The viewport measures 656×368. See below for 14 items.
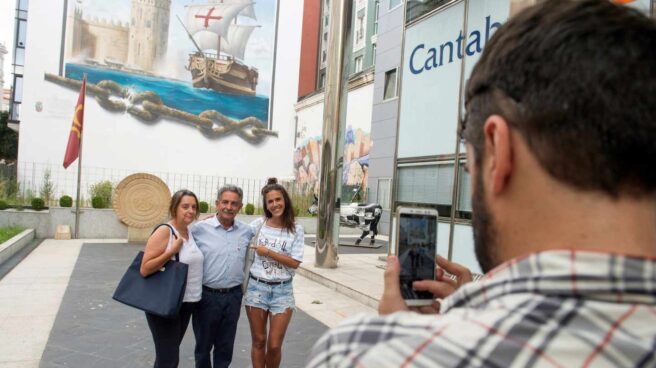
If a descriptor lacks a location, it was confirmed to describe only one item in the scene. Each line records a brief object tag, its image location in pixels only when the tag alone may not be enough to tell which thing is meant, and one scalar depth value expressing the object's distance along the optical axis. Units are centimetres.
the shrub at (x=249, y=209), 1618
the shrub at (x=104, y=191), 1459
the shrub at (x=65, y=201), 1352
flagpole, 1320
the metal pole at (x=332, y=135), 891
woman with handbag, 313
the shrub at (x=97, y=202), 1395
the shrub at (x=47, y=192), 1428
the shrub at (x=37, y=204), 1330
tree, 3569
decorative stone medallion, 1262
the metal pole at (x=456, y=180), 656
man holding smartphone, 57
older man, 344
